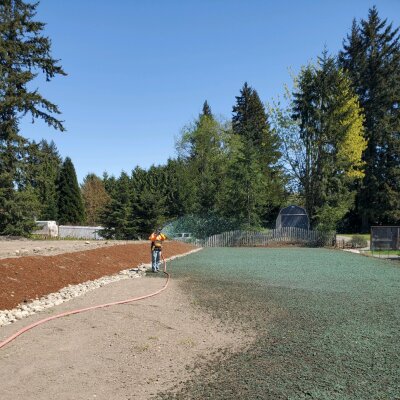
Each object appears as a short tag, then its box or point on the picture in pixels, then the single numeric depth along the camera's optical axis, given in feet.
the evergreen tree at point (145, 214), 112.27
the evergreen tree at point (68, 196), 160.56
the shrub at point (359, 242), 98.12
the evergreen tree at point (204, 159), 140.77
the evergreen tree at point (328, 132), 119.24
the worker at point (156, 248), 49.21
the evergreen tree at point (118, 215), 112.06
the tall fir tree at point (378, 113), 140.87
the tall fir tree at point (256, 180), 115.44
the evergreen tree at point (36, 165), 93.30
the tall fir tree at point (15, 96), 90.07
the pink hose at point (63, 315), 21.19
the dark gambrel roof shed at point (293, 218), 114.93
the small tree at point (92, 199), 175.97
